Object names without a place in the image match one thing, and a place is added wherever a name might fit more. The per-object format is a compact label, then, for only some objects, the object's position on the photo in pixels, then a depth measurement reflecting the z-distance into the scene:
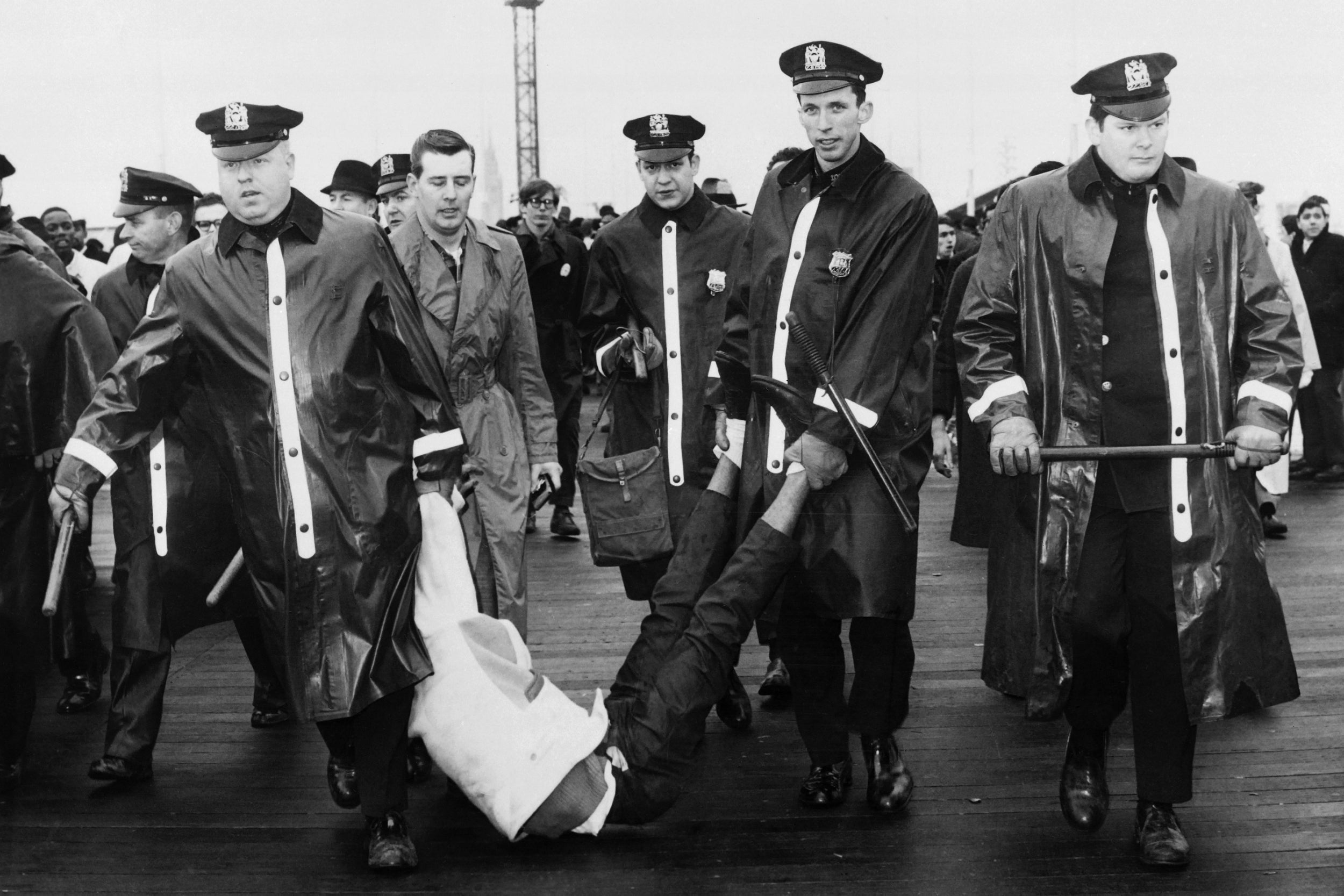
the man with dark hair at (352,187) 6.14
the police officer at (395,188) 6.08
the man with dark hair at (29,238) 4.93
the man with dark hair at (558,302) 8.19
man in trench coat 4.35
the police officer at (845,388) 3.71
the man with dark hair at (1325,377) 9.24
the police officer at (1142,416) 3.45
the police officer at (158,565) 4.27
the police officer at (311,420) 3.48
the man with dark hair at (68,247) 9.70
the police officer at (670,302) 4.75
